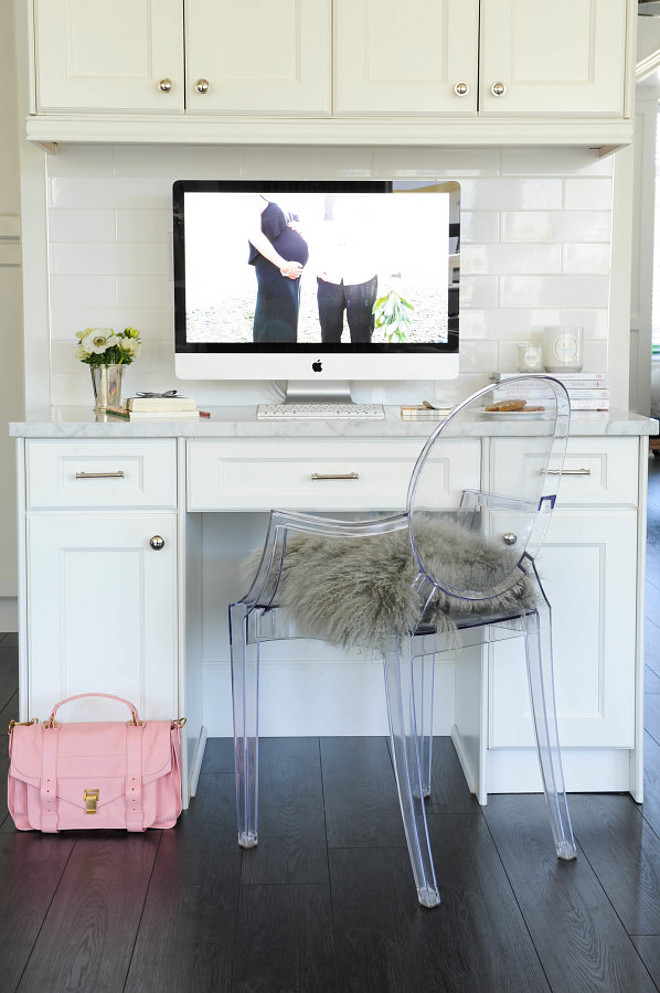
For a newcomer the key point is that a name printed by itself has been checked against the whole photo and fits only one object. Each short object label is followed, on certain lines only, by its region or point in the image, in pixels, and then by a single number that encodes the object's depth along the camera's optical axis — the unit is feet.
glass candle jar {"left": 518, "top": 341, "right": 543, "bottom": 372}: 9.54
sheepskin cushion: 6.83
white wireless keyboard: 8.47
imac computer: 9.25
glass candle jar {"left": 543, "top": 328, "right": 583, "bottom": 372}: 9.43
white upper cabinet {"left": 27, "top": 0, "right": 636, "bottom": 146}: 8.59
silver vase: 8.90
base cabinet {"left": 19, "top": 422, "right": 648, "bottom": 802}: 8.12
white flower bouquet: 8.92
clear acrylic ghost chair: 6.77
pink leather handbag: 7.76
